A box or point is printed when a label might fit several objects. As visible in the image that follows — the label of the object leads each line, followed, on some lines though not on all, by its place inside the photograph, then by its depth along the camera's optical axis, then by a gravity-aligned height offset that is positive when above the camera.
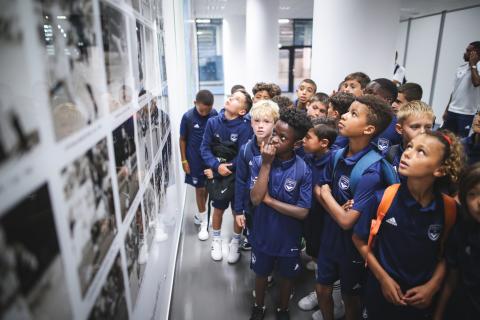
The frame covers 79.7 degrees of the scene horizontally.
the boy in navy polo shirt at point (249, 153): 2.10 -0.51
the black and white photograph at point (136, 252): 1.12 -0.71
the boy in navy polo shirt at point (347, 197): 1.76 -0.71
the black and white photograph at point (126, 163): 1.02 -0.31
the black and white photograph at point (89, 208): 0.67 -0.33
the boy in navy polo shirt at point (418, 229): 1.34 -0.69
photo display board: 0.47 -0.18
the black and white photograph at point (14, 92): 0.44 -0.02
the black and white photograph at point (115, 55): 0.93 +0.08
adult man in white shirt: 4.33 -0.26
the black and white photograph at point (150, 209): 1.46 -0.69
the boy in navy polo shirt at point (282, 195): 1.78 -0.71
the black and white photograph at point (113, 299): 0.80 -0.65
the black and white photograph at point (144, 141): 1.37 -0.31
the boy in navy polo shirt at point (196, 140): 3.10 -0.65
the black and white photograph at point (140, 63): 1.38 +0.08
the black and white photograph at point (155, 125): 1.74 -0.29
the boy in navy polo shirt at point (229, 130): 2.74 -0.47
